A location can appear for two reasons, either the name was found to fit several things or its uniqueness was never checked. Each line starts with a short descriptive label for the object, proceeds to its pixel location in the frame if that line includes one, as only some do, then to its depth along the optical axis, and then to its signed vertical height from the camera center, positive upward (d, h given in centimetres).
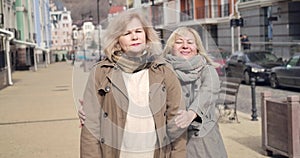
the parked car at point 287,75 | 1917 -111
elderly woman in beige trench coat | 341 -32
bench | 1173 -101
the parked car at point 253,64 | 2305 -85
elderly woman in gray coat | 414 -21
